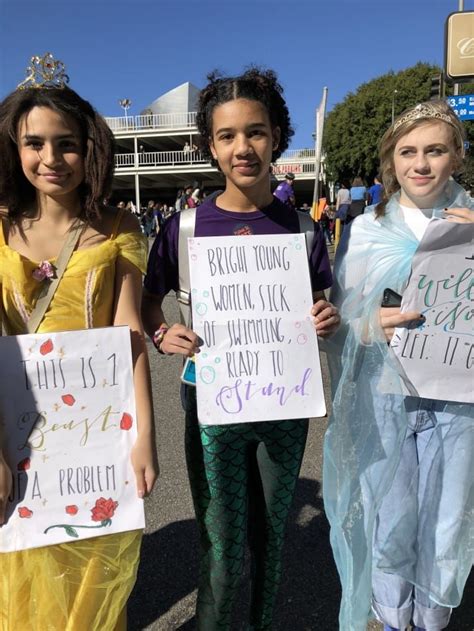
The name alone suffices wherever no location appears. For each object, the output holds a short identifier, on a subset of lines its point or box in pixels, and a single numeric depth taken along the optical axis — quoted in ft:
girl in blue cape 5.69
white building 128.47
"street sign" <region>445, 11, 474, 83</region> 19.04
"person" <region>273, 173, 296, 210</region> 30.63
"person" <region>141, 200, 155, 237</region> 82.02
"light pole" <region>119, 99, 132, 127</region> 137.64
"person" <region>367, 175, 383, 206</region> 31.49
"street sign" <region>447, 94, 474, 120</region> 25.86
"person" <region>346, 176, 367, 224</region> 32.96
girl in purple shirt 5.30
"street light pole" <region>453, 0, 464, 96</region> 56.02
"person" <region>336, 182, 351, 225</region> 42.70
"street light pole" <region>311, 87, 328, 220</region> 32.24
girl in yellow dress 4.77
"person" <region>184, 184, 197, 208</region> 43.27
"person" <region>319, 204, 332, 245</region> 55.86
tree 106.73
